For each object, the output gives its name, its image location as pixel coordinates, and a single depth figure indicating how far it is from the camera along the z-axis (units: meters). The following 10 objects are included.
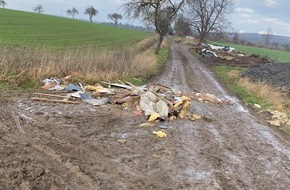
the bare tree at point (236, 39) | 114.50
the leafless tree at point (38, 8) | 149.00
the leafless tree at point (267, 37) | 145.23
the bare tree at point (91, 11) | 138.00
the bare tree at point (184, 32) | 99.28
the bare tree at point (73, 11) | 158.23
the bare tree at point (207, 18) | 72.19
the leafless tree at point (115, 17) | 139.80
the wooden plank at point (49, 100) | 10.57
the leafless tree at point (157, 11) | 32.53
